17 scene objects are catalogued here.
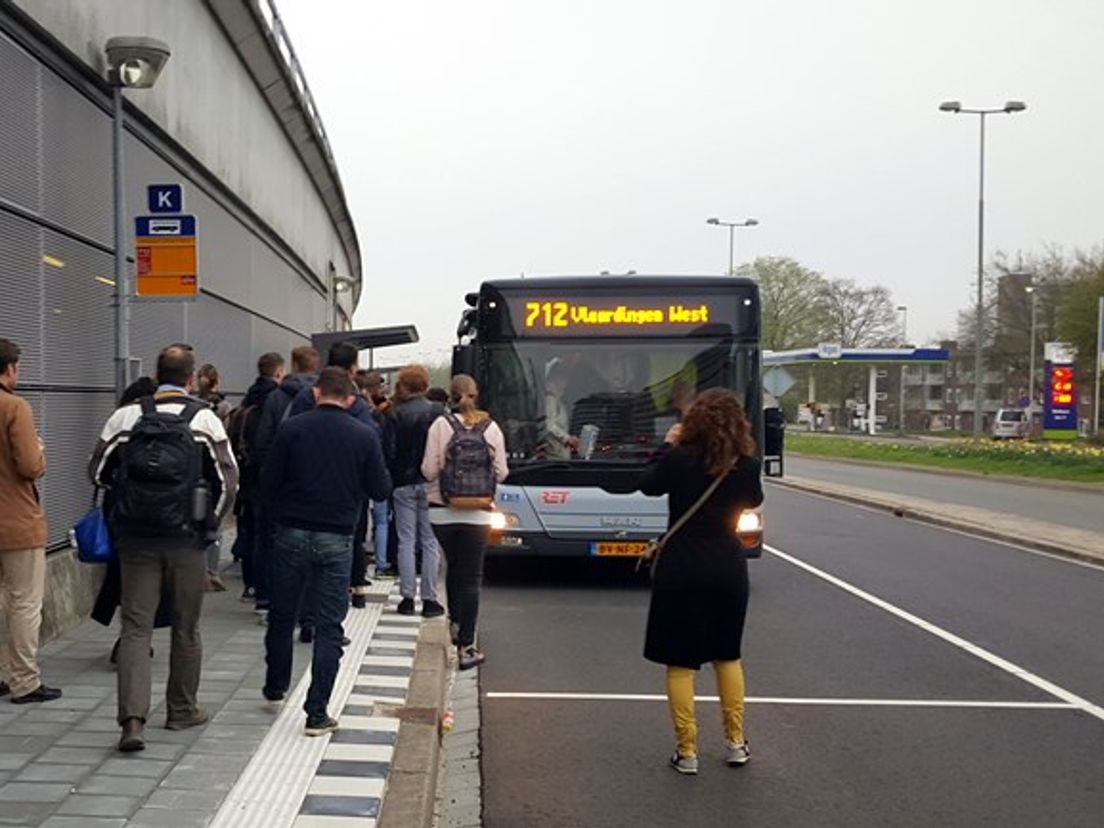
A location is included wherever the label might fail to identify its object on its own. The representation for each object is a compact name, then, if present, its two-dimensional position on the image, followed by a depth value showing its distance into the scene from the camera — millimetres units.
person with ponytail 7805
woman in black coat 5711
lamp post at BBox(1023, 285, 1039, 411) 60688
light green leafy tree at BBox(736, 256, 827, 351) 75750
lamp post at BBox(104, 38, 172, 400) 8617
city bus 11305
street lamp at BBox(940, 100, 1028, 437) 36250
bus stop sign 9250
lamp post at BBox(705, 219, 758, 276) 57188
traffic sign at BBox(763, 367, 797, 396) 29219
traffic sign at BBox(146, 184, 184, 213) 9289
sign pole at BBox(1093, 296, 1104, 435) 31953
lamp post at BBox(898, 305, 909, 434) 82000
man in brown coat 5906
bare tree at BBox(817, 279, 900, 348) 78625
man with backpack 5387
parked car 64556
